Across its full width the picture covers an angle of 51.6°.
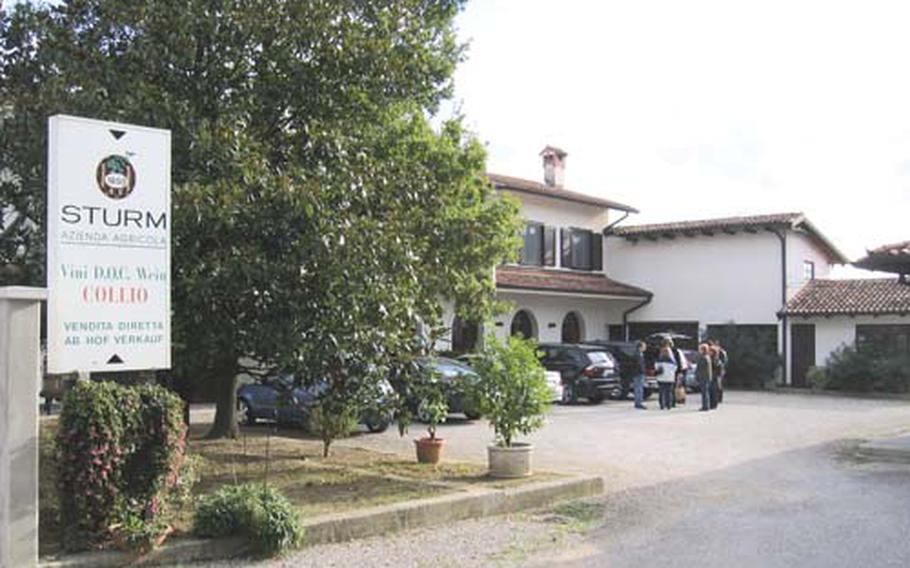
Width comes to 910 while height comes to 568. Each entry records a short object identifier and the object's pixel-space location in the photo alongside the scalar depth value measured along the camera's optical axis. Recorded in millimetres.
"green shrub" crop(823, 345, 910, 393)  28844
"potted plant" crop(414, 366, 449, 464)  11633
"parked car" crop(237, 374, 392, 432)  11375
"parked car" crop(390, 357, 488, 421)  11297
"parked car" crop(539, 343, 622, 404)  24703
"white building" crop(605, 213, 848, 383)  33062
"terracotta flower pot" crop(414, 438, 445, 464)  12406
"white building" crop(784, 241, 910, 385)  30781
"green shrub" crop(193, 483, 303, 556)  7492
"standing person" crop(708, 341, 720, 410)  23531
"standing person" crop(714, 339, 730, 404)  23922
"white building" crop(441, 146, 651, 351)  31516
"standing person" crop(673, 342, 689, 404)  24953
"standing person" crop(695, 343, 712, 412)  23000
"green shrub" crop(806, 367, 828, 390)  30328
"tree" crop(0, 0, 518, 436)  9867
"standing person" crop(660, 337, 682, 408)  23467
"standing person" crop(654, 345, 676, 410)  23125
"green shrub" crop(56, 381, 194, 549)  6848
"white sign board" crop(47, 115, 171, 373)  7035
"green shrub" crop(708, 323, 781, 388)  32406
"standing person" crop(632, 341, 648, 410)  23500
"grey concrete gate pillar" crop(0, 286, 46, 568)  6594
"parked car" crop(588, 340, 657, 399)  26359
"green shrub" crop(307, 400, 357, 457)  12194
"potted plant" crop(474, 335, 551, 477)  11047
